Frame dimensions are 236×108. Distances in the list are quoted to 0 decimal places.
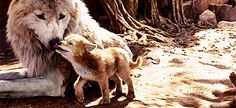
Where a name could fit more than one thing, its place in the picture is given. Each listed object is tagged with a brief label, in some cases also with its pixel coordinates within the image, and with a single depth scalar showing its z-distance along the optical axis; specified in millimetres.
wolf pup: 3498
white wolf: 3852
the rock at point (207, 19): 9423
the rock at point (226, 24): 9258
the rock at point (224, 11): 9883
